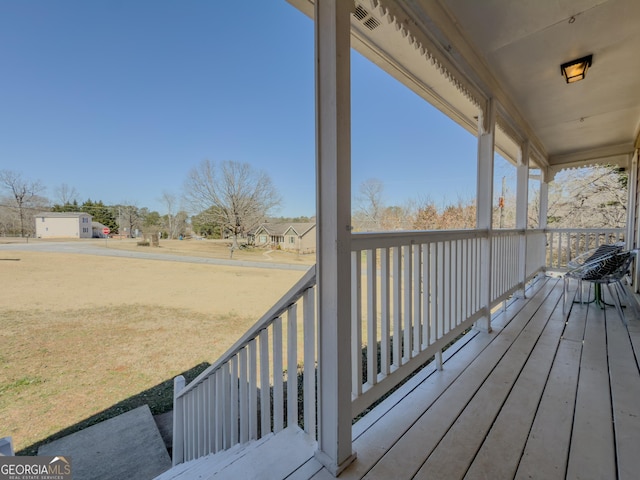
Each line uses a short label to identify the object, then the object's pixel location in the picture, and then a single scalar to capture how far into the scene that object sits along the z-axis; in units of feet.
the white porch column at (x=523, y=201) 11.61
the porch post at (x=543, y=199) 16.11
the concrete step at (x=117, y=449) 9.07
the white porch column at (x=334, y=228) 3.14
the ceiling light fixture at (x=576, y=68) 6.70
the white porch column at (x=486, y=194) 7.87
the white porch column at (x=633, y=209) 12.36
